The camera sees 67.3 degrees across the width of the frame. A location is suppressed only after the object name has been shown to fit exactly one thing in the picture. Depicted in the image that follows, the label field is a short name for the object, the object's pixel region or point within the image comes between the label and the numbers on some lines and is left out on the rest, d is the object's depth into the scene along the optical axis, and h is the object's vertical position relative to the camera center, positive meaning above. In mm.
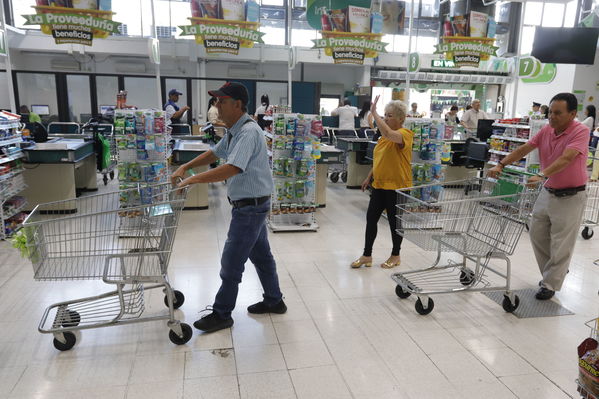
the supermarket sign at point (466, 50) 9234 +1206
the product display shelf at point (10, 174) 5195 -891
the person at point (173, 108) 8008 -95
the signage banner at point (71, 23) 6594 +1115
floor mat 3771 -1663
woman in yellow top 4410 -584
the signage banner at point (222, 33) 7488 +1156
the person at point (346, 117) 10789 -247
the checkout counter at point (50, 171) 6254 -1010
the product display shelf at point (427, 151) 6430 -606
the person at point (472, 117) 10827 -173
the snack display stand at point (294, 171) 5891 -871
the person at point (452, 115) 11789 -156
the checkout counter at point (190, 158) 6781 -870
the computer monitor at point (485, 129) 9086 -376
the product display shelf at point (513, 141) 7074 -518
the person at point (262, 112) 9283 -162
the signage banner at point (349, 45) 8516 +1148
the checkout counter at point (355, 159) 8734 -1028
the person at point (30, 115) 9945 -363
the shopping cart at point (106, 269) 2835 -1102
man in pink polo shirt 3594 -621
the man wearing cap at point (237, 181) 2934 -517
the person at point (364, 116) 9775 -206
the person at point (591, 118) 10891 -132
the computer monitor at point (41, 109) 14734 -320
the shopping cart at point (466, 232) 3592 -1023
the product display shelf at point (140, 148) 5680 -576
